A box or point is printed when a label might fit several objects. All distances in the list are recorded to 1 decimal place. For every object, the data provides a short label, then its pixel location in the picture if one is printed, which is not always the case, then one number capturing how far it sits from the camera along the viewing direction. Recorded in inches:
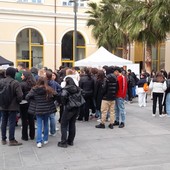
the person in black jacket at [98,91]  374.4
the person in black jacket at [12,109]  265.9
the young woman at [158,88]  425.1
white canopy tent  578.6
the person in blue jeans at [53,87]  283.4
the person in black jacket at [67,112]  265.7
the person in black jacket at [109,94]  332.5
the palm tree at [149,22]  649.6
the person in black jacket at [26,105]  286.8
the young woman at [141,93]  535.8
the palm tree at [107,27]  832.9
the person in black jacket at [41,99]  259.8
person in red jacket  348.5
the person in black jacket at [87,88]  385.7
